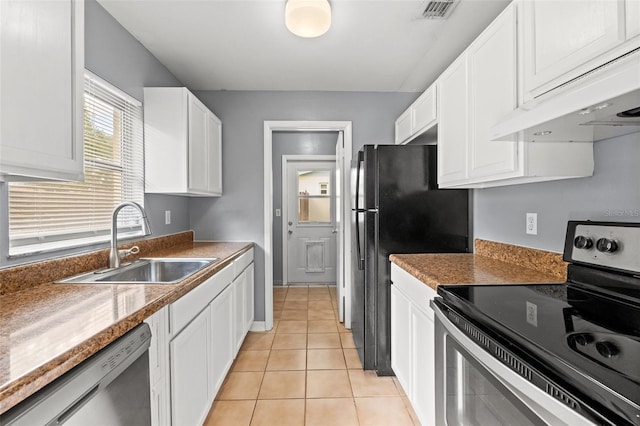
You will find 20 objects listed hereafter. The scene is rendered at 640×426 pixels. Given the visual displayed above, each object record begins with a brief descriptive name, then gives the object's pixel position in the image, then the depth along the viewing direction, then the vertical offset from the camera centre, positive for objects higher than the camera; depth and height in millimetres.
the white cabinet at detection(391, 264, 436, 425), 1562 -712
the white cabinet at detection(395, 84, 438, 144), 2260 +754
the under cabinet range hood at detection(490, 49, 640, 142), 739 +284
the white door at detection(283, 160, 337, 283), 5047 -247
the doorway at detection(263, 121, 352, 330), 3234 +123
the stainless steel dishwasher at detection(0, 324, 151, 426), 707 -456
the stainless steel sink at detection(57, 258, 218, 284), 1856 -343
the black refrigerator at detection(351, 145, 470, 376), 2279 -52
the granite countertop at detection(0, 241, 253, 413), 701 -321
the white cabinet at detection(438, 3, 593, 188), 1357 +444
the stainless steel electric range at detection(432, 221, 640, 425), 669 -333
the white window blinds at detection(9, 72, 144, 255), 1438 +130
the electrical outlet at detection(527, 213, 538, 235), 1711 -61
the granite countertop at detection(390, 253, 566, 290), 1481 -303
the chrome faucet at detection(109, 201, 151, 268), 1782 -124
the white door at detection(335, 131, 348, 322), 3377 -258
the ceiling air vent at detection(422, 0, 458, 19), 1862 +1206
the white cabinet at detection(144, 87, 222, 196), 2375 +547
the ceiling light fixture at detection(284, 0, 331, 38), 1720 +1064
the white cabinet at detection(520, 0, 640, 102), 943 +572
